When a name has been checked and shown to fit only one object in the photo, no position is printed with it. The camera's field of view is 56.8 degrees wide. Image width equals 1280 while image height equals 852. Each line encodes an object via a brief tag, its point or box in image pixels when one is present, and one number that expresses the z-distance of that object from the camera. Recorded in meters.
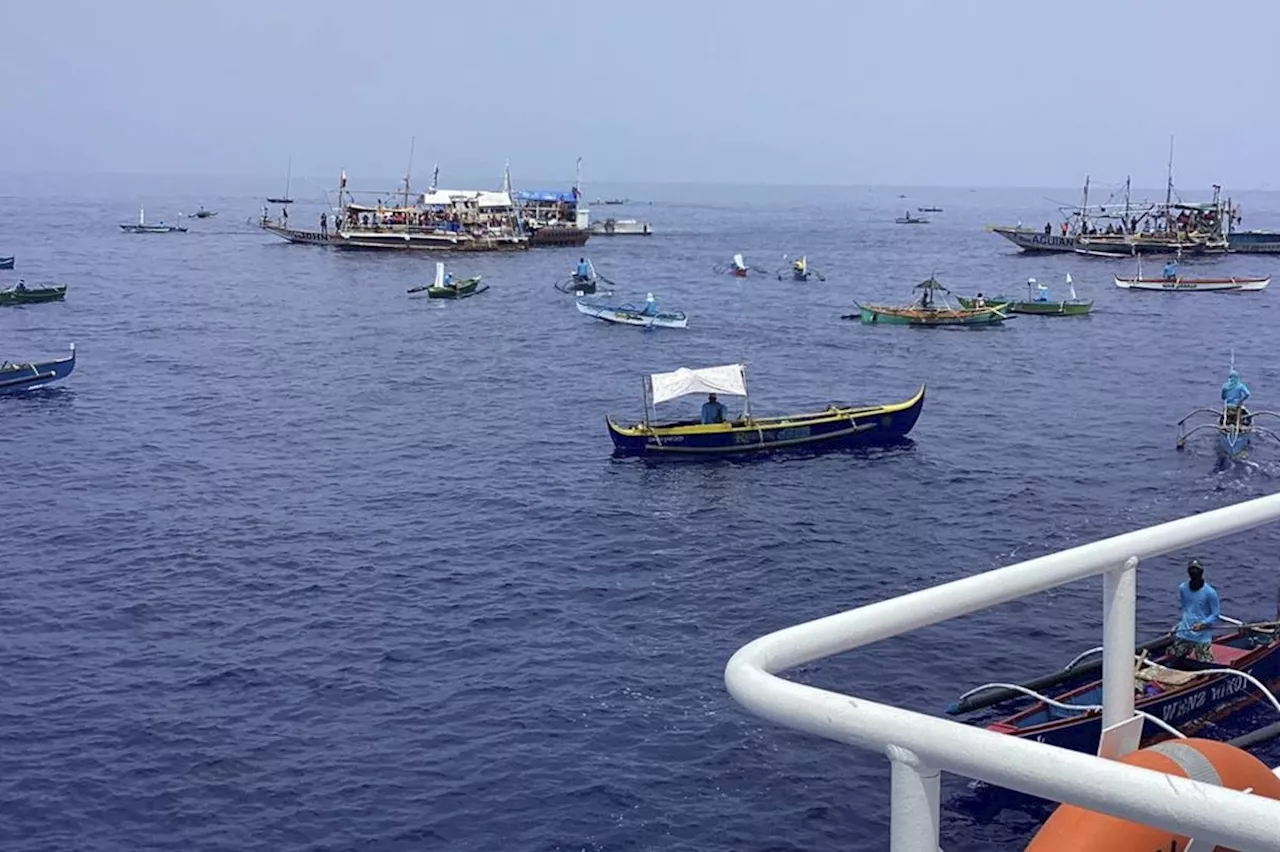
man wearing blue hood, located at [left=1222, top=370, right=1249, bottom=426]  51.06
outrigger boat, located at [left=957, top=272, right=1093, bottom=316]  97.81
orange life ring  4.44
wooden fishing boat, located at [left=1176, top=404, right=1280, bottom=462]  50.91
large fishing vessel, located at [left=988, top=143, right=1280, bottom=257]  143.38
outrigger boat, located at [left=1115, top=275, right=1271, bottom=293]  112.62
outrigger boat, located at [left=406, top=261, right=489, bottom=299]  109.88
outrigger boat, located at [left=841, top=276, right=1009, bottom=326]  91.38
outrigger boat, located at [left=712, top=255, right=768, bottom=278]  133.12
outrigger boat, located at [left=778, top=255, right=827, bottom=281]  128.38
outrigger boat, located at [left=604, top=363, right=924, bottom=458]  52.56
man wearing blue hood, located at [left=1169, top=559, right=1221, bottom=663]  23.41
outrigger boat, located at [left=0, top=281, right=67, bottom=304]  101.94
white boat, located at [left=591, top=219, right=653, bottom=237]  193.62
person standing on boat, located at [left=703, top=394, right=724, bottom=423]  53.03
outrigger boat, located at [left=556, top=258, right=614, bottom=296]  114.31
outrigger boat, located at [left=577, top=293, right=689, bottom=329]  93.62
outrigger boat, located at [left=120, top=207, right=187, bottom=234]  189.50
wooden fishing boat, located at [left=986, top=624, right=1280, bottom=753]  23.94
